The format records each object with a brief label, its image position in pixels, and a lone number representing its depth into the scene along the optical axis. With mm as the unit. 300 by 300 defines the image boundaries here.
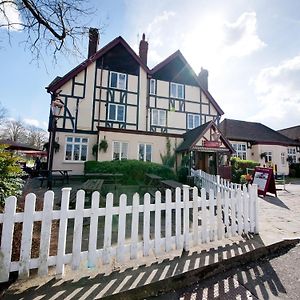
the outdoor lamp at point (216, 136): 14930
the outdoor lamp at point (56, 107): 7699
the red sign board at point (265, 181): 9539
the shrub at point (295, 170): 24184
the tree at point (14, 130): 49844
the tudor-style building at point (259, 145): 23358
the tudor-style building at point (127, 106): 15359
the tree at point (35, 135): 52656
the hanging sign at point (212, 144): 14508
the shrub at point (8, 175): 3046
